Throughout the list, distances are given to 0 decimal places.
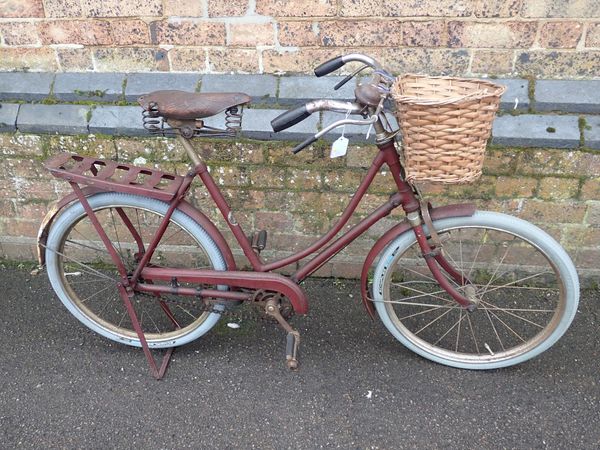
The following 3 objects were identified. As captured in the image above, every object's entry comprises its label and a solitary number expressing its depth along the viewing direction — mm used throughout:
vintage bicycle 2295
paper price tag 2016
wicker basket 1901
